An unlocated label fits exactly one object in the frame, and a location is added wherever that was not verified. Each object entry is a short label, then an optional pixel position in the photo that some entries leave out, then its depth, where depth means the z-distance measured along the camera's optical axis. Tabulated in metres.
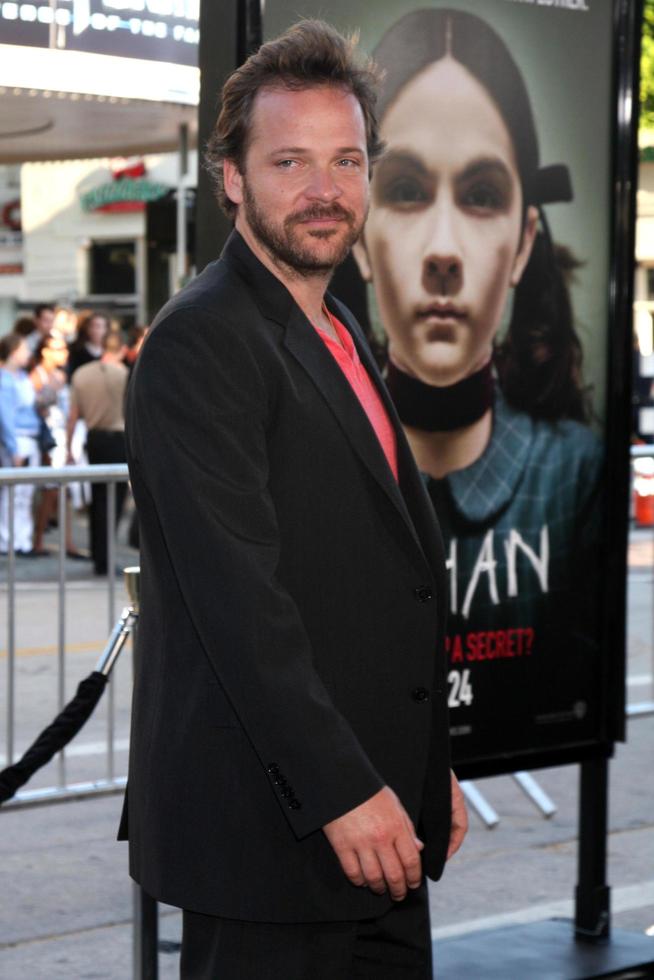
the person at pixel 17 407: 13.73
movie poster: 3.95
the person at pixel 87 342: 15.81
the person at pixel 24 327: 15.41
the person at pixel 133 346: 17.98
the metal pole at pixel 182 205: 12.47
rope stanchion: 3.92
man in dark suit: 2.36
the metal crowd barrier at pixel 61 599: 5.75
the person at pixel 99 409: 13.55
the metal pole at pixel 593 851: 4.60
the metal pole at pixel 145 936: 3.76
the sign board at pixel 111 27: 5.34
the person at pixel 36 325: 15.51
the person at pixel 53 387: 14.66
